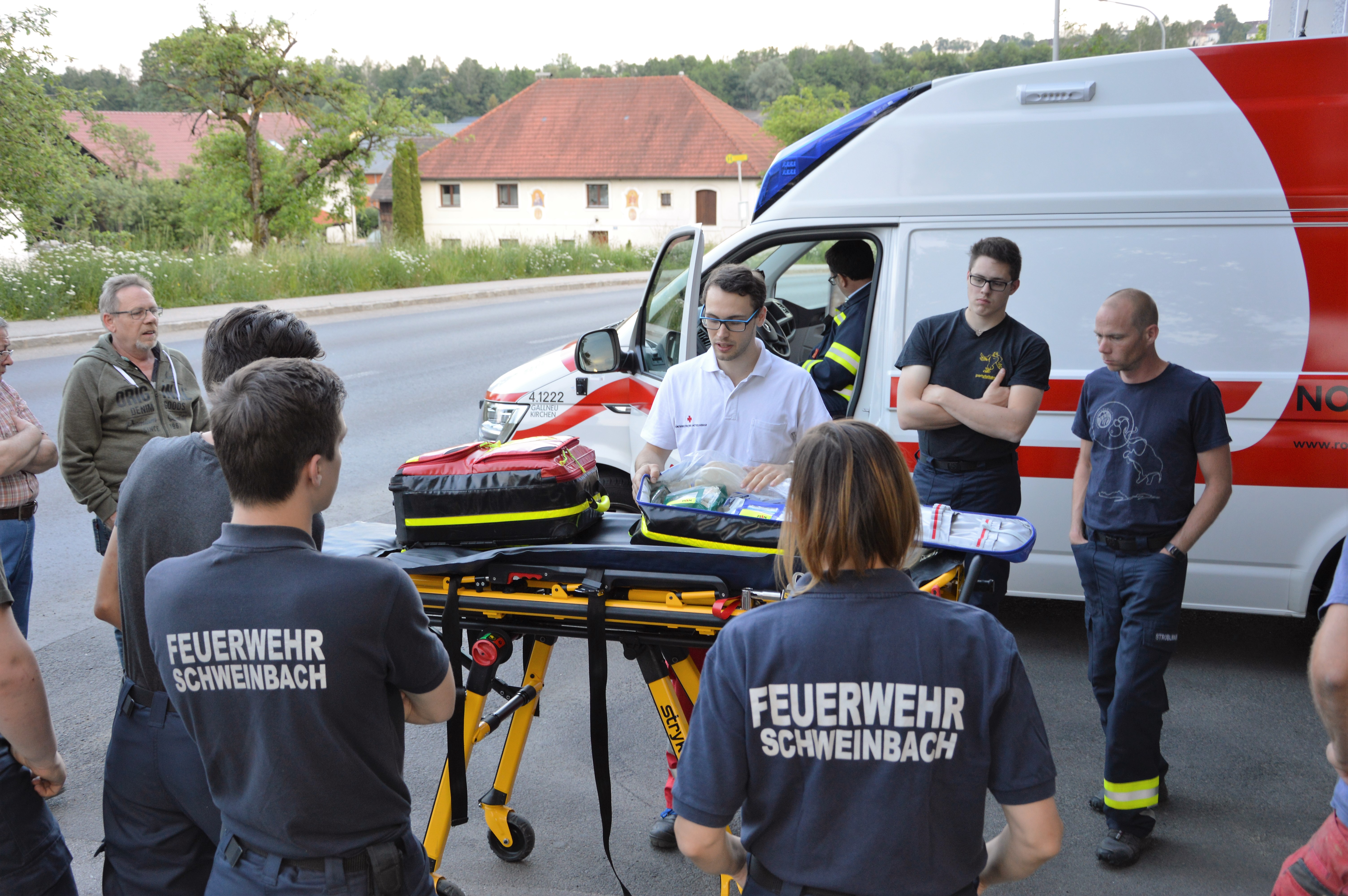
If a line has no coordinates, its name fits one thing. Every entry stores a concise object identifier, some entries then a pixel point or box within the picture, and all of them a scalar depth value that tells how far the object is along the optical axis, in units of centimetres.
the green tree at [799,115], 4159
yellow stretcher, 278
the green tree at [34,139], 1878
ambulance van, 425
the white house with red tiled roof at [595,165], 5175
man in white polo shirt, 366
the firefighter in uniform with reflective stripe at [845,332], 483
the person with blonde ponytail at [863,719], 160
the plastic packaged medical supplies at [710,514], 293
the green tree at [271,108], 2948
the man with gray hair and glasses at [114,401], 420
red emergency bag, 300
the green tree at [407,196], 4147
